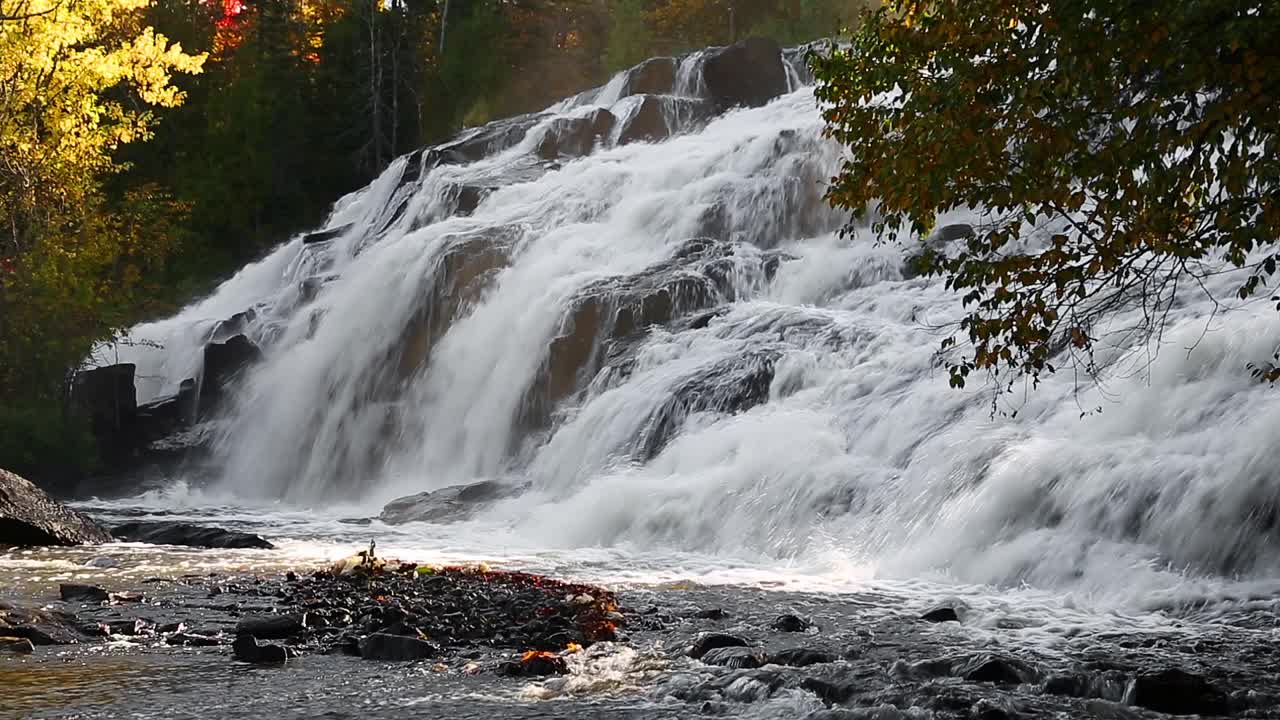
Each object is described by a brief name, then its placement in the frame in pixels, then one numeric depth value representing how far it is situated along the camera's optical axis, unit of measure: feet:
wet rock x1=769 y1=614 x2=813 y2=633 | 37.21
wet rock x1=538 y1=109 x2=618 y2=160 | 122.11
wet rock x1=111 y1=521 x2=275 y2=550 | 56.90
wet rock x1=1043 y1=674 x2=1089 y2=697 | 29.58
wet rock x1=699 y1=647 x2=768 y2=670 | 32.13
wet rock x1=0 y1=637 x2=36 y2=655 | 33.42
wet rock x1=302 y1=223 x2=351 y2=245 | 124.67
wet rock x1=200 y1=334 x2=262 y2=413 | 102.18
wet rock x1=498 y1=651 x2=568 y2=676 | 31.81
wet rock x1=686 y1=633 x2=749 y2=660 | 33.76
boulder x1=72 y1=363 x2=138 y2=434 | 98.74
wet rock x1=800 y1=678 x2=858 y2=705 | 29.22
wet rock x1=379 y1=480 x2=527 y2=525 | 66.54
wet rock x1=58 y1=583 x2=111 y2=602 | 41.50
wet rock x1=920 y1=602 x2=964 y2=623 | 37.93
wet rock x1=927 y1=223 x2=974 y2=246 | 79.15
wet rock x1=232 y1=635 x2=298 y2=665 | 32.99
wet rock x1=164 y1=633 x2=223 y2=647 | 35.06
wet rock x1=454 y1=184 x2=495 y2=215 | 110.63
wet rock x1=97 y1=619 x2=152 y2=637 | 36.24
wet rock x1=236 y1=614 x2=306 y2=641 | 35.35
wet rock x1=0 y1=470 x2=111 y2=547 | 54.60
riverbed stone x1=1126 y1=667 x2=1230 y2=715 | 28.35
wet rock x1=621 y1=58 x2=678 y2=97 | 133.39
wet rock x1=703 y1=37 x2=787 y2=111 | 128.77
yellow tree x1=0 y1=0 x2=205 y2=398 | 86.94
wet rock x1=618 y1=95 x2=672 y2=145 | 121.08
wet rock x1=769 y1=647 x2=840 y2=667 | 32.45
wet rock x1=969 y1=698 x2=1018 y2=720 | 27.45
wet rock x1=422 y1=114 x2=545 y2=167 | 129.08
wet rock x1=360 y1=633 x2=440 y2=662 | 33.60
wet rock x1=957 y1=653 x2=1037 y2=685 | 30.48
